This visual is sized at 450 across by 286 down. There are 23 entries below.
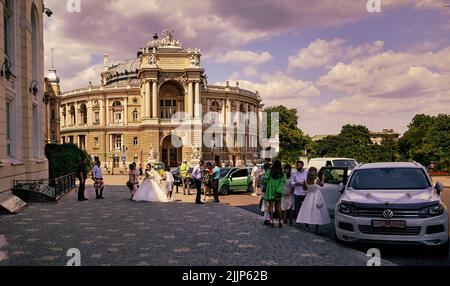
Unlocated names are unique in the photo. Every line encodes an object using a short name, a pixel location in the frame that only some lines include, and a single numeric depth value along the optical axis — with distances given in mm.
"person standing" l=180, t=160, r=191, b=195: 24820
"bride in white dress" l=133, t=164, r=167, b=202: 19797
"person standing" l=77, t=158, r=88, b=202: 18761
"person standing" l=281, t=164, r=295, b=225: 12805
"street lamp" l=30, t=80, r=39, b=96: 19362
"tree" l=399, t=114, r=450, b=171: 53938
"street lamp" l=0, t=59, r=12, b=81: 15106
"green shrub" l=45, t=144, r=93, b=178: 26859
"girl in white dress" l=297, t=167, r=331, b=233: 11328
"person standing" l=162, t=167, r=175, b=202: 20500
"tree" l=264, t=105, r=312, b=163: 84562
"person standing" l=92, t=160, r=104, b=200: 20078
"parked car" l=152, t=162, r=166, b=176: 46166
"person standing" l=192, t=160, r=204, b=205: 18750
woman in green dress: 11938
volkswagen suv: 8297
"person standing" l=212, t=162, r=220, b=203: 20069
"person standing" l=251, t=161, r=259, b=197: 24484
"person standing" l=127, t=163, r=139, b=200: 20281
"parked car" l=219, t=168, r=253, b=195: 25078
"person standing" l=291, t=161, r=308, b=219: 12617
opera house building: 73938
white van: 21469
